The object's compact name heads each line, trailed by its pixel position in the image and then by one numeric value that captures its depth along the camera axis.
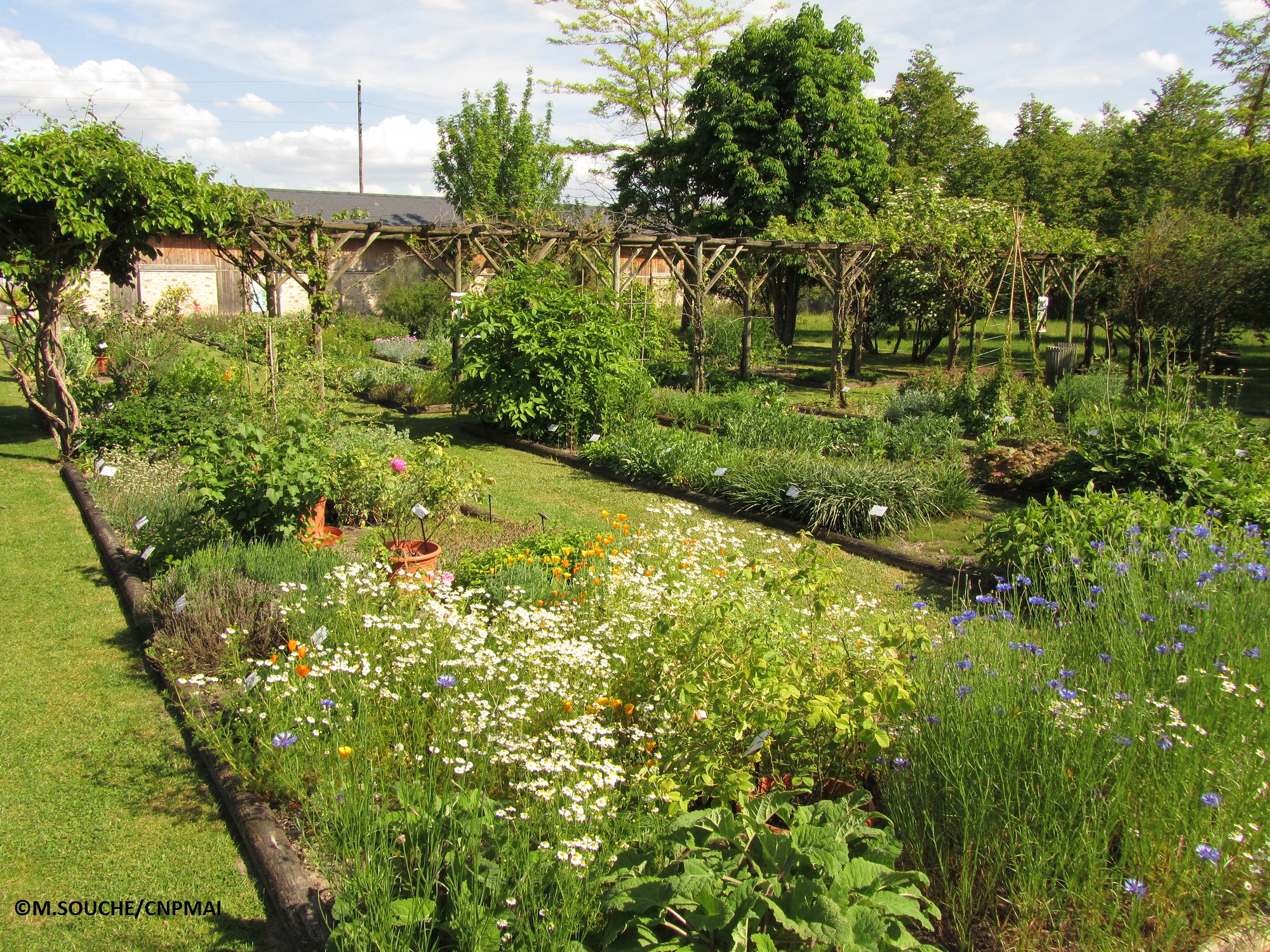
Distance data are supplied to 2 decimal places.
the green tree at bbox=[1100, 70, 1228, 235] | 24.78
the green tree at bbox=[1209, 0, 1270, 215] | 24.30
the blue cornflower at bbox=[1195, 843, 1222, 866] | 2.04
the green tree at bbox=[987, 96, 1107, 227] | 25.48
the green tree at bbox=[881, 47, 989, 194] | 27.12
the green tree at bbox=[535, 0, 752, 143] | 25.64
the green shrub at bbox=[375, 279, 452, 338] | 22.81
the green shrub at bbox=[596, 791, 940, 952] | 1.94
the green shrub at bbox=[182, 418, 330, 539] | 5.10
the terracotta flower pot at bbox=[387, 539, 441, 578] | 4.93
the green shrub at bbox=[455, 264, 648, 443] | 10.43
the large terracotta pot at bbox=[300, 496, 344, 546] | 5.43
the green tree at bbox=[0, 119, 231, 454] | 8.05
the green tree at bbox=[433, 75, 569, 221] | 27.17
